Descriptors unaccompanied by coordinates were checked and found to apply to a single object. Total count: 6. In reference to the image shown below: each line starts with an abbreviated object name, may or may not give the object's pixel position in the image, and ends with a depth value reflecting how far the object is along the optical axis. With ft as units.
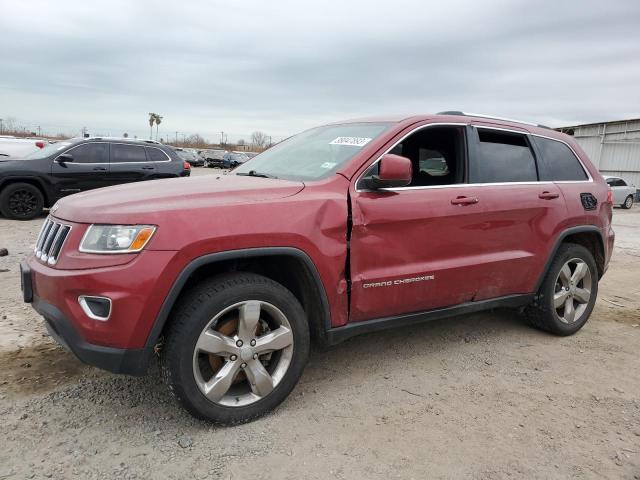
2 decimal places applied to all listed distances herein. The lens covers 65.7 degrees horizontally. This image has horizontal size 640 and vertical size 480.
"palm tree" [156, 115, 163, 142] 297.53
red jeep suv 8.04
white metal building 94.02
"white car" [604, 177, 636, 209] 71.77
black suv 30.68
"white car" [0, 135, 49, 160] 39.22
